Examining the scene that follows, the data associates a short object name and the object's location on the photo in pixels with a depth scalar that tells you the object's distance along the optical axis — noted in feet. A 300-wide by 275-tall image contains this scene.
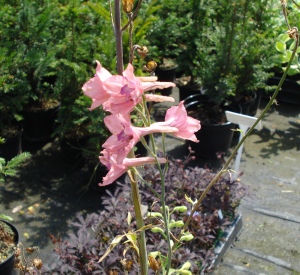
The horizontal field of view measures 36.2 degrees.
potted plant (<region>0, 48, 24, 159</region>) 12.07
